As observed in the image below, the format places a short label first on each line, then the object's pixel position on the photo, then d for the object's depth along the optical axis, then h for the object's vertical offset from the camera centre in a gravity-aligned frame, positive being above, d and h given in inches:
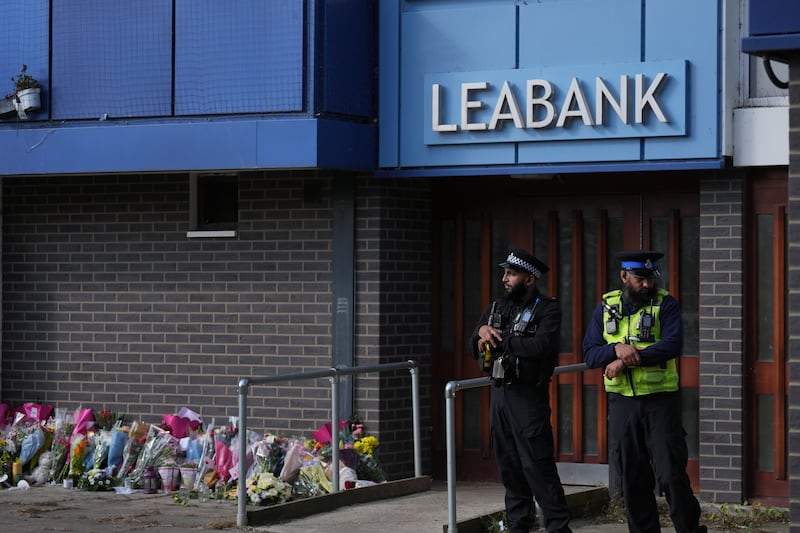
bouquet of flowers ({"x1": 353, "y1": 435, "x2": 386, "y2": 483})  454.6 -52.4
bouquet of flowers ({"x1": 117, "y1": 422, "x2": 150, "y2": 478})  468.4 -50.9
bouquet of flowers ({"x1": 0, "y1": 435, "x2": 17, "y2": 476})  476.7 -53.1
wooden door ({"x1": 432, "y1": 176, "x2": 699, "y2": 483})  458.3 +8.7
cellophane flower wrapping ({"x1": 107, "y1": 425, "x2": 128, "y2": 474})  469.7 -50.6
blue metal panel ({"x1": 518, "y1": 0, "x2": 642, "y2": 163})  435.8 +74.5
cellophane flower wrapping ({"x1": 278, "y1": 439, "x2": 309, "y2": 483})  426.6 -49.2
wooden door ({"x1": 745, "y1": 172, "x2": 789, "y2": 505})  428.8 -14.8
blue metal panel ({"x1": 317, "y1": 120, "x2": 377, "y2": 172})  442.6 +43.9
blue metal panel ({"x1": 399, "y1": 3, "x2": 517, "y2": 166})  451.5 +72.9
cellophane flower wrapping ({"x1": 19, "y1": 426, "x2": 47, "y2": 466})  478.3 -50.7
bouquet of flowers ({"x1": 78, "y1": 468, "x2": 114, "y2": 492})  463.5 -60.0
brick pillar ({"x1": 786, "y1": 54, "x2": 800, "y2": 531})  285.7 -1.6
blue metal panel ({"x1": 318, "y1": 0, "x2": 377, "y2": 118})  448.8 +71.6
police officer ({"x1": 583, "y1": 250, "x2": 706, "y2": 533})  333.7 -21.7
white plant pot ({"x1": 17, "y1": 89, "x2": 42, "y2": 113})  478.3 +60.7
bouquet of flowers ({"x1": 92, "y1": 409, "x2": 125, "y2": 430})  498.3 -43.8
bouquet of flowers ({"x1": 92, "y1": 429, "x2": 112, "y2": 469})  470.3 -50.7
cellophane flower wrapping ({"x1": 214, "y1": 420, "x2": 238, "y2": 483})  448.5 -51.1
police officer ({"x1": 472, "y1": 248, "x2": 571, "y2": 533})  343.3 -22.5
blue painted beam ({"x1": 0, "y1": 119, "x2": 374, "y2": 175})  443.5 +44.1
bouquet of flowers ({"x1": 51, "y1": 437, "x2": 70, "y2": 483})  478.3 -55.3
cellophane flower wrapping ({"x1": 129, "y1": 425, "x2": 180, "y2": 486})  463.5 -50.9
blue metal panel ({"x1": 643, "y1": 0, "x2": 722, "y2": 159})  421.7 +67.2
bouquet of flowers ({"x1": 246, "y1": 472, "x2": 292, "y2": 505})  408.5 -55.2
